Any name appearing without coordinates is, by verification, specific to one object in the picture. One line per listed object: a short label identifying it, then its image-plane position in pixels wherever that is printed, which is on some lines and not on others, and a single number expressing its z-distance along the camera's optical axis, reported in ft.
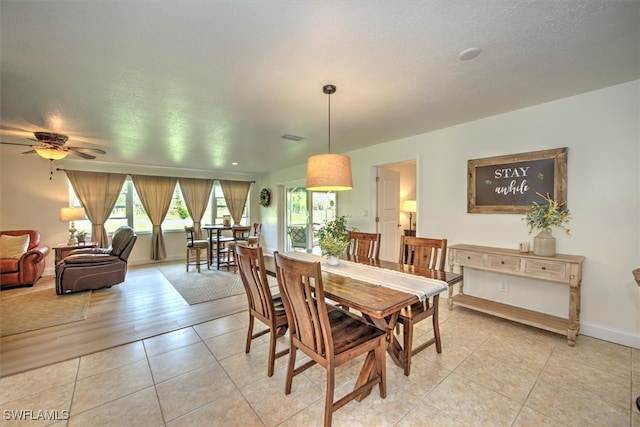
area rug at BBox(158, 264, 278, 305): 12.74
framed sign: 8.73
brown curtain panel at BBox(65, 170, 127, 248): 17.70
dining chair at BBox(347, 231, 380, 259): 9.92
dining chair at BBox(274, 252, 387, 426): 4.96
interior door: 15.06
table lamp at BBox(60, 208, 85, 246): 15.97
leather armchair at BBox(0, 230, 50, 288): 13.32
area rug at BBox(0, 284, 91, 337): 9.62
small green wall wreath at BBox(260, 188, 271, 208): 24.29
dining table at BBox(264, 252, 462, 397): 5.28
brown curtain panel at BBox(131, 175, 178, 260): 19.90
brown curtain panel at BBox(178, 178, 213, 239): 21.59
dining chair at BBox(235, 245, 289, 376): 6.50
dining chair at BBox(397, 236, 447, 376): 6.68
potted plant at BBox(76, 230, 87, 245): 16.49
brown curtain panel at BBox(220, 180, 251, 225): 23.82
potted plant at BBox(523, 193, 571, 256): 8.43
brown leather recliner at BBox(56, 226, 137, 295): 12.75
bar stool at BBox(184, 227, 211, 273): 17.47
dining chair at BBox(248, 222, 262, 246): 19.33
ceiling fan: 11.10
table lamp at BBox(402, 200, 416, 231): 18.46
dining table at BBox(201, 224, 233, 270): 17.79
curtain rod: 17.06
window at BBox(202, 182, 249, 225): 23.35
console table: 7.82
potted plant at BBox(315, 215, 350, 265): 7.95
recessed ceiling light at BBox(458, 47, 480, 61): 5.79
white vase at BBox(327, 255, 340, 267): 8.14
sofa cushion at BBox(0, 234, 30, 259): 13.76
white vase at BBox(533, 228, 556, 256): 8.42
